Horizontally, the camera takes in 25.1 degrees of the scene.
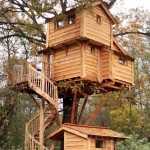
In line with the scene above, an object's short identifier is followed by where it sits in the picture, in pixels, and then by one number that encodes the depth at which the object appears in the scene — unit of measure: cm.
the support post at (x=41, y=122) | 1614
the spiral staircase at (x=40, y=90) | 1577
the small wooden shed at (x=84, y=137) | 1476
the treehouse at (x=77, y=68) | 1571
